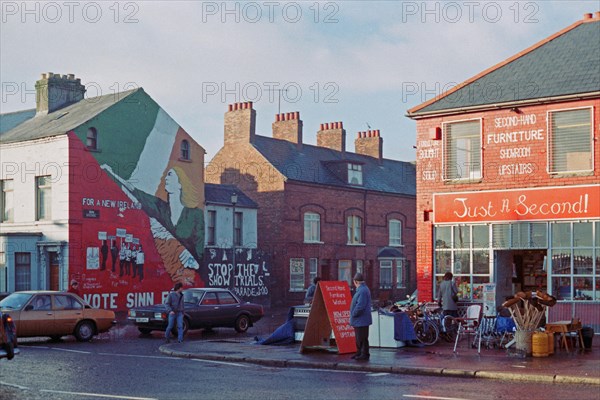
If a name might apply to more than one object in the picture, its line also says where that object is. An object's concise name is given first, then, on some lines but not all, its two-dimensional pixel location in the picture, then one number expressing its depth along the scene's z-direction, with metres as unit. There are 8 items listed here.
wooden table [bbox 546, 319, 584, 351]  18.86
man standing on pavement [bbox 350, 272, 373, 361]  17.77
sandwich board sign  19.17
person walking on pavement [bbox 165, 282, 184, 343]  23.66
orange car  23.22
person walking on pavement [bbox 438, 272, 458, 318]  21.97
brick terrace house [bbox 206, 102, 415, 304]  49.19
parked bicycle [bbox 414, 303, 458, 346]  20.98
